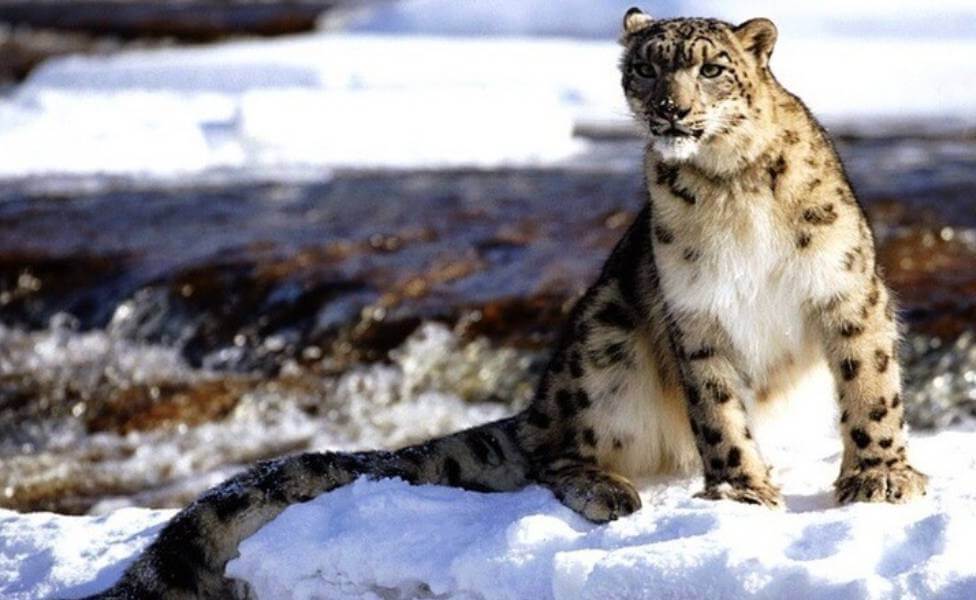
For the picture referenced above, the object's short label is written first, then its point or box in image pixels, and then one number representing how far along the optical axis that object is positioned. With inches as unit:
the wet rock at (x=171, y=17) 1898.4
